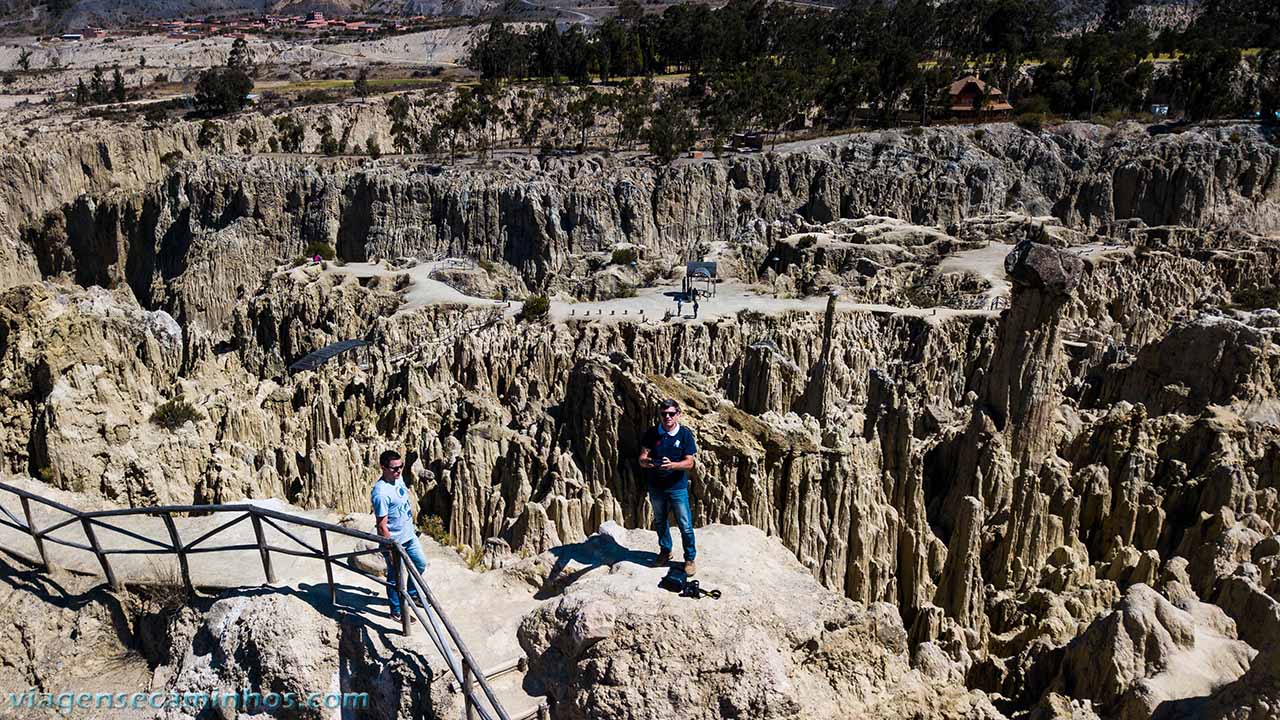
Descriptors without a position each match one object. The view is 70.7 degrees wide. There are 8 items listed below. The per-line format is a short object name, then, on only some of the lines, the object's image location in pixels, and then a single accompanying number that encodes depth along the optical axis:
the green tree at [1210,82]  75.44
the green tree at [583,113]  75.25
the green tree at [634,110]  75.00
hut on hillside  78.62
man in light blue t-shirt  9.42
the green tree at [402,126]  77.69
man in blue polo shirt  10.05
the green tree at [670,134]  68.75
